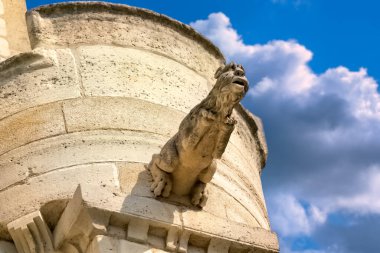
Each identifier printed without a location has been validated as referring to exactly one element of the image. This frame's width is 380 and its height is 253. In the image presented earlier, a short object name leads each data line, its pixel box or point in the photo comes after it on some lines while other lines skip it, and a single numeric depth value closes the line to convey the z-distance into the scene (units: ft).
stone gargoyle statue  17.80
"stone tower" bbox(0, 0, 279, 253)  18.53
